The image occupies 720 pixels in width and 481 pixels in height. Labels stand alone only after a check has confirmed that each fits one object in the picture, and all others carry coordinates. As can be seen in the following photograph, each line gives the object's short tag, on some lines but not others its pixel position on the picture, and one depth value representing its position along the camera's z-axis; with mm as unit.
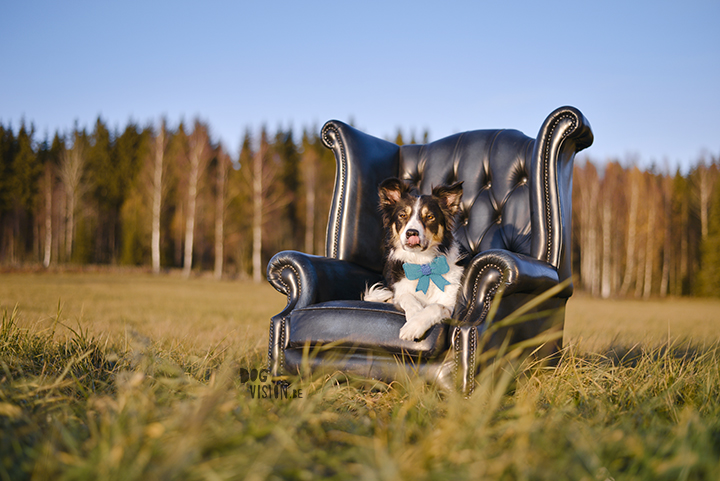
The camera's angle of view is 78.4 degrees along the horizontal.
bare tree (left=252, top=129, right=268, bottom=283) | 21203
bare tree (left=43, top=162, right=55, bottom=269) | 24859
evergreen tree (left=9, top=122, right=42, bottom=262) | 26531
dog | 3098
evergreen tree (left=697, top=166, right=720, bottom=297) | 23453
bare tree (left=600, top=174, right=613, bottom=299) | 22203
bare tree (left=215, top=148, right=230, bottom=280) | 21656
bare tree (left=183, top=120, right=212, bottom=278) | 20781
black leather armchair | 2621
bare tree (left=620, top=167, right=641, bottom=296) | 23516
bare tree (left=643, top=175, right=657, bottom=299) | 23969
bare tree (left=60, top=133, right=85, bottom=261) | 23562
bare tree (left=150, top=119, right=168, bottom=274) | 21036
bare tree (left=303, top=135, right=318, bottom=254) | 24875
